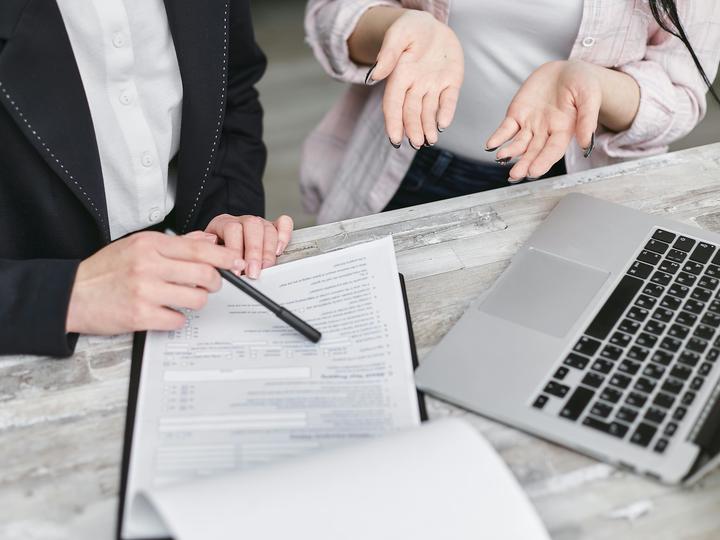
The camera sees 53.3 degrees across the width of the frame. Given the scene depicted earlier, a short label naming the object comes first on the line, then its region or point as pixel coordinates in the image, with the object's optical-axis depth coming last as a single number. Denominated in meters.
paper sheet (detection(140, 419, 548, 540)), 0.46
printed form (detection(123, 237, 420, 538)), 0.58
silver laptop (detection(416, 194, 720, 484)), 0.57
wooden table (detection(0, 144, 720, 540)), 0.54
